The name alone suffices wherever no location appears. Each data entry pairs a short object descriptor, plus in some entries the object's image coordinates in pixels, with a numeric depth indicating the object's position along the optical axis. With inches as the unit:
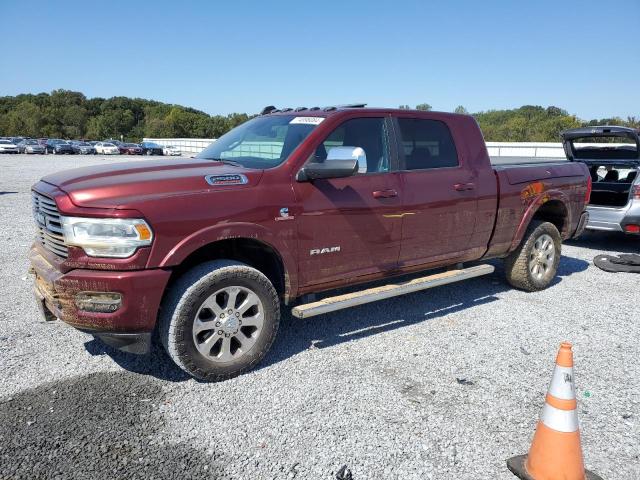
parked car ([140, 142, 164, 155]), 2003.0
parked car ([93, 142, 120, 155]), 2087.8
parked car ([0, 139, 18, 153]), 1812.3
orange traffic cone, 96.5
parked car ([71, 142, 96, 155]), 2061.0
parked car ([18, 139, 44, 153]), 1907.0
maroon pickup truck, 124.5
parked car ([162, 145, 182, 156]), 1887.3
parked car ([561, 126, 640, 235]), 295.1
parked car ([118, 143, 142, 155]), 2026.3
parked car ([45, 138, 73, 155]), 1987.0
